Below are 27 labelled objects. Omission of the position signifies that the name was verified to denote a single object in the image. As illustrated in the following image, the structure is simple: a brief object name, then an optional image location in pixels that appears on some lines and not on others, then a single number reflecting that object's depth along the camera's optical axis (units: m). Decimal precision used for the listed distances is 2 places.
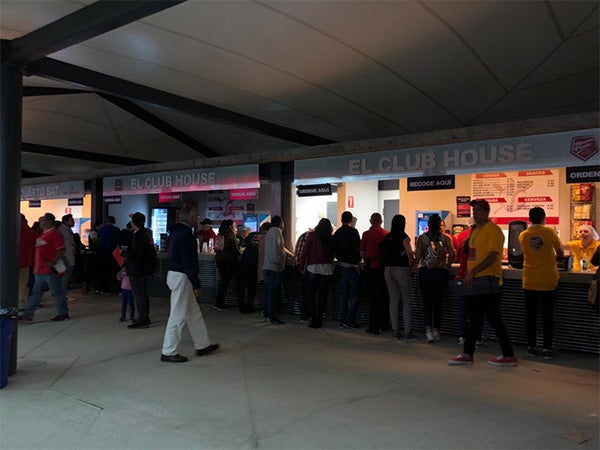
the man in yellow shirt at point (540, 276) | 5.25
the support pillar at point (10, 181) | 4.55
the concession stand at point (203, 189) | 8.73
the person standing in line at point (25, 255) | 7.30
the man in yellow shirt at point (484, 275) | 4.81
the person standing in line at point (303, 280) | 7.11
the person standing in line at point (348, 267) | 6.82
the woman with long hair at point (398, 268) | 6.14
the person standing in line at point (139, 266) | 6.73
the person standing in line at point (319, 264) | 6.89
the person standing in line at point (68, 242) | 8.01
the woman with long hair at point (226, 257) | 8.32
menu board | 8.60
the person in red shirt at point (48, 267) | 7.14
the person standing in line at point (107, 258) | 9.66
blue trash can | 4.21
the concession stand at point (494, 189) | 5.47
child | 7.04
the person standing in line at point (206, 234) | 10.08
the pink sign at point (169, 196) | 10.18
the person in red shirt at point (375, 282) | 6.53
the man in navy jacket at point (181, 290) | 5.06
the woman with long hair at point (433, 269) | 6.03
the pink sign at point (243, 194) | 8.87
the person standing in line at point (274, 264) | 7.11
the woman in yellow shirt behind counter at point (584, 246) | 6.58
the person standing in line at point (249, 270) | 7.85
